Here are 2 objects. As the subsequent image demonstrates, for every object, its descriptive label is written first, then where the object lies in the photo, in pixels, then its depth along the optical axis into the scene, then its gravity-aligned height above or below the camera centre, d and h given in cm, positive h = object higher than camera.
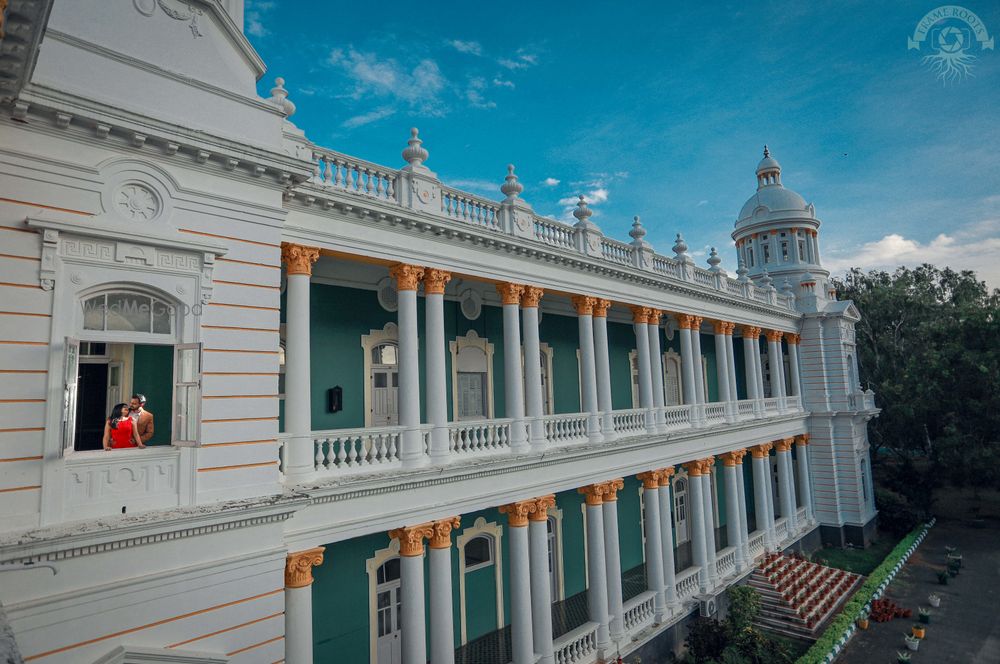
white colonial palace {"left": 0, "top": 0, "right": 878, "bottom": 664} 578 +16
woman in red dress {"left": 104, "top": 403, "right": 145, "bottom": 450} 621 -23
